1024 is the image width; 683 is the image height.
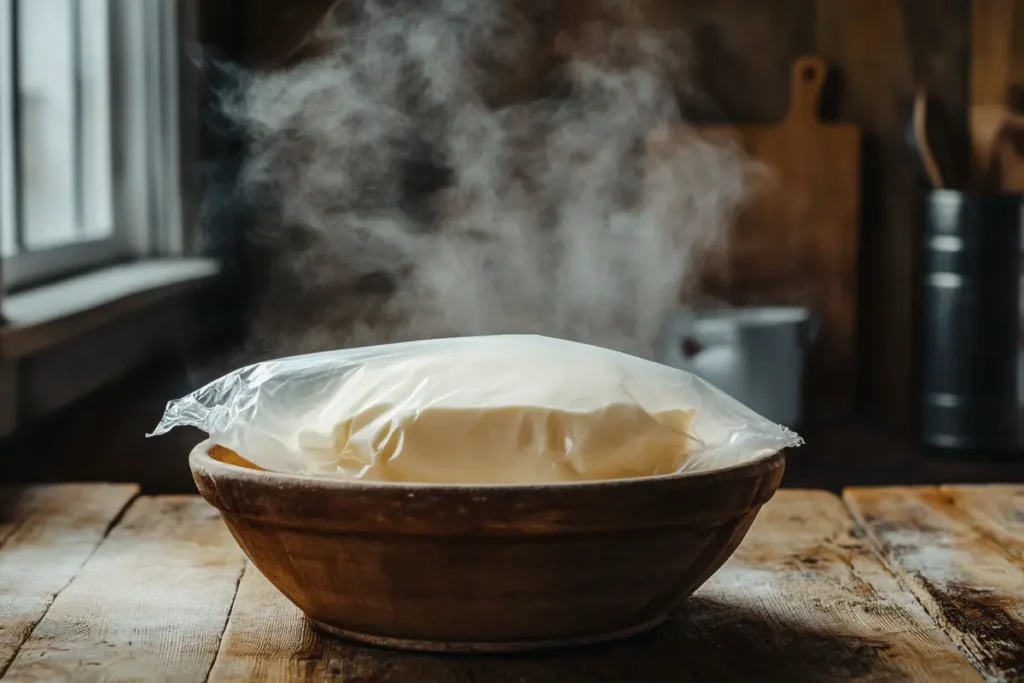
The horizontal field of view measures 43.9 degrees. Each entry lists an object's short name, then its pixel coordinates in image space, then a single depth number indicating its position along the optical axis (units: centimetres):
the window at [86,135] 175
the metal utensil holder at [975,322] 209
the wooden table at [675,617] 64
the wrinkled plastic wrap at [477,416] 64
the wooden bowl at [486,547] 60
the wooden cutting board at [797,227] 254
